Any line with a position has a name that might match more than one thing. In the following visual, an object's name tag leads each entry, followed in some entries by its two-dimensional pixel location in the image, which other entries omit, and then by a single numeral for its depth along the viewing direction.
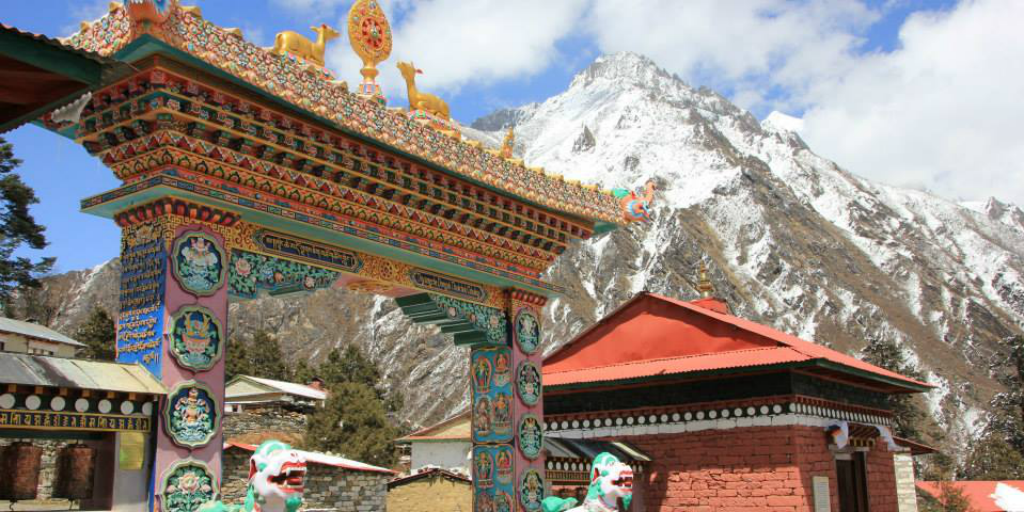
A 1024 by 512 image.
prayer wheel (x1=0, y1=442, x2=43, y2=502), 6.18
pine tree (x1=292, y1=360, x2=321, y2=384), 47.62
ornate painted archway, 7.14
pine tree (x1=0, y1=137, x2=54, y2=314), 28.27
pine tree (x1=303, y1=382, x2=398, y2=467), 33.03
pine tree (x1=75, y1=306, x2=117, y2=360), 32.47
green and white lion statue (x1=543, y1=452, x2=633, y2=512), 8.34
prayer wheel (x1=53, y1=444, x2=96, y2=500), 6.55
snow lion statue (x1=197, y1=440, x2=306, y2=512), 6.28
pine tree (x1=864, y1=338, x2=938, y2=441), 39.56
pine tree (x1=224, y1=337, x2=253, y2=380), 41.81
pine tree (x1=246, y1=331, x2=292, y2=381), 49.84
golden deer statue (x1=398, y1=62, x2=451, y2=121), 10.40
